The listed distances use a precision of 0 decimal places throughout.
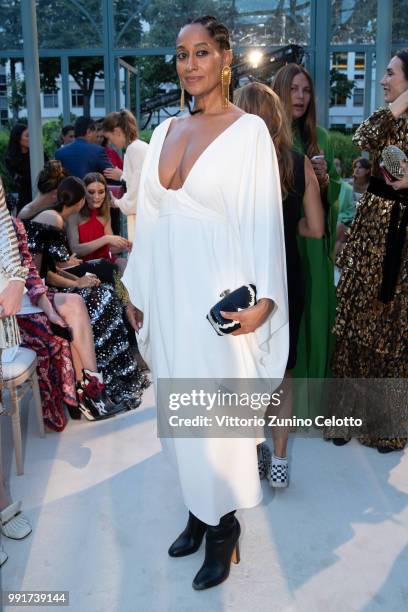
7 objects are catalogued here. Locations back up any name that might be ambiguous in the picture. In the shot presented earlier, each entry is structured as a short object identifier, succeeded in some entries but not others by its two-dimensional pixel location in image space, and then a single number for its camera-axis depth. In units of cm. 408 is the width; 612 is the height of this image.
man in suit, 590
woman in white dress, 196
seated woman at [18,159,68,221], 418
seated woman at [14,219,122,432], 349
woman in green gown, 307
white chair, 295
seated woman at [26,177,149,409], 386
